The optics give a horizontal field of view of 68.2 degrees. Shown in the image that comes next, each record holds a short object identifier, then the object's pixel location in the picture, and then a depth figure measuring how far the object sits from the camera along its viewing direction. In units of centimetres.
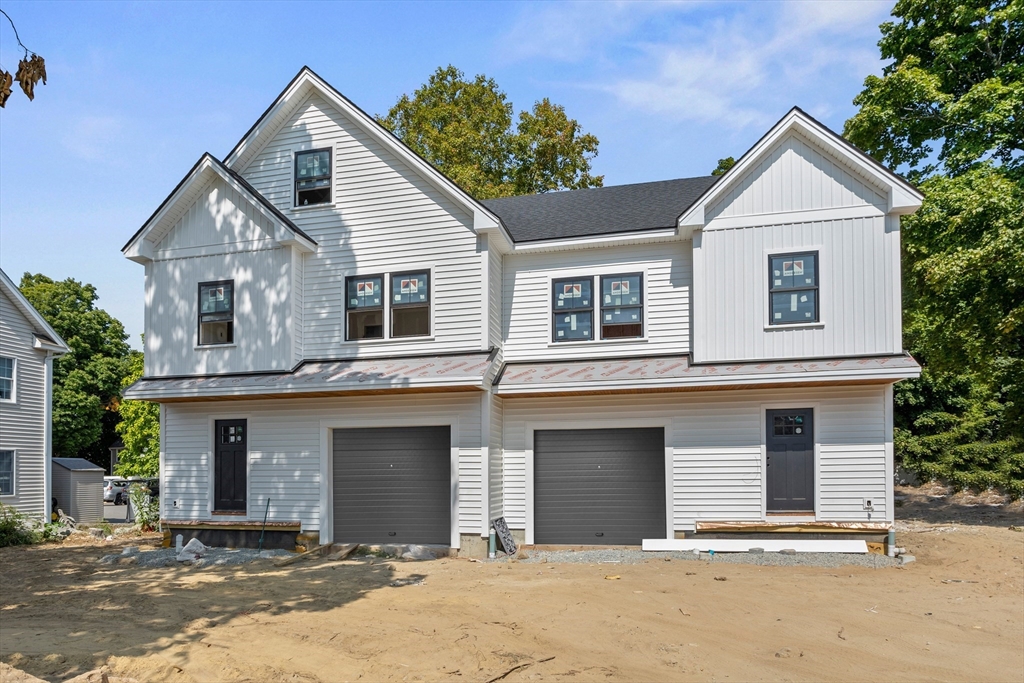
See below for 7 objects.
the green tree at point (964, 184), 1769
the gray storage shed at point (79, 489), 2484
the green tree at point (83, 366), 4069
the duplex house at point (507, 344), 1444
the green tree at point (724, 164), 3156
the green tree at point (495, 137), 3158
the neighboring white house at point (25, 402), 2167
